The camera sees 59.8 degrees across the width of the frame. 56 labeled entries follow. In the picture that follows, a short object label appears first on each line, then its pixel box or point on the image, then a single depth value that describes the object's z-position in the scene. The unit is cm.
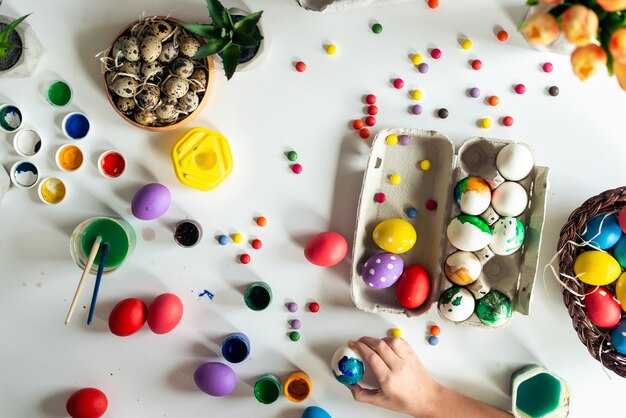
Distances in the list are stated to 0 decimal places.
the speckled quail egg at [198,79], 121
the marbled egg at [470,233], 114
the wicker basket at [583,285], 115
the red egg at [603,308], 113
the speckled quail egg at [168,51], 119
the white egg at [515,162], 115
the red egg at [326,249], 122
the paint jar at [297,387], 128
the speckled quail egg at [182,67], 119
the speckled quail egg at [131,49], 118
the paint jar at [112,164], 129
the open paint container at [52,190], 130
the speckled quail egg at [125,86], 119
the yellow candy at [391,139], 124
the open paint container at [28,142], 129
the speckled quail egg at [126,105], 121
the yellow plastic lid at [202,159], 124
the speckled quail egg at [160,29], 118
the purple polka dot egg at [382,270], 119
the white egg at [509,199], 115
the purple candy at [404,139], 125
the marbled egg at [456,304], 117
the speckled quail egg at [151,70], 119
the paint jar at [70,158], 129
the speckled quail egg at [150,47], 117
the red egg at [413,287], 118
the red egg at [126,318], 125
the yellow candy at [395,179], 126
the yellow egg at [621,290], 113
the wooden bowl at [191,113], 121
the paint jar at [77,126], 129
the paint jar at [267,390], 128
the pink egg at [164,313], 124
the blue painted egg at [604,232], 114
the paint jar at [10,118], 129
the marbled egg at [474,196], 115
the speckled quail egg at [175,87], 119
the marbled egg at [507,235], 115
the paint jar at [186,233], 129
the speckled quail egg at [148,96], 119
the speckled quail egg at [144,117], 121
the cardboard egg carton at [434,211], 120
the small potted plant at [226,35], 112
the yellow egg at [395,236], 119
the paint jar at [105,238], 126
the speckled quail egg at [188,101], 121
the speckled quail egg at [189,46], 119
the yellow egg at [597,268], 112
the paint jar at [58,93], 129
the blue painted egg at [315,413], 126
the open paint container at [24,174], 129
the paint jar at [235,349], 128
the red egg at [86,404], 128
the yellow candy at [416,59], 126
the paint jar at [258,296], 128
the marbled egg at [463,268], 116
